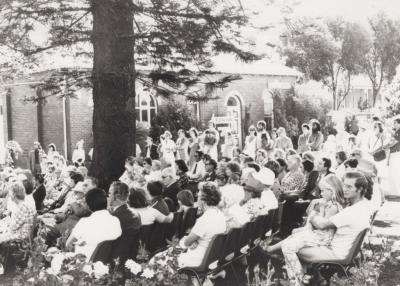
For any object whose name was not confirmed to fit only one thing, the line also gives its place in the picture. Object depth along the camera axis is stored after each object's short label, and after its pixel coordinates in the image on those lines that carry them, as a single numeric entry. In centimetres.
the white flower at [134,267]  488
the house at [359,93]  5278
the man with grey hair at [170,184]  1026
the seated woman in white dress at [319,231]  613
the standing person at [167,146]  1939
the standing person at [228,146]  2005
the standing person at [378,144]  1380
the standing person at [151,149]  2170
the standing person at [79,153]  2123
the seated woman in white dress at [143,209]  715
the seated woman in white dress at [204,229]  622
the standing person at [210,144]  1633
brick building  2397
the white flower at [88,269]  475
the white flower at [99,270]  466
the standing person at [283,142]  1675
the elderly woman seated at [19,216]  759
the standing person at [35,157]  2206
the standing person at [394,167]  1414
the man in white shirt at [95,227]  596
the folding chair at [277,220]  846
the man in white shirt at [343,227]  593
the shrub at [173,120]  2453
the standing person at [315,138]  1521
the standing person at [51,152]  1782
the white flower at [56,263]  469
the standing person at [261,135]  1734
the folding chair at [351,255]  587
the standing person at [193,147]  1611
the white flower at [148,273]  484
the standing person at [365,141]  1417
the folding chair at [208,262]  601
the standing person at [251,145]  1833
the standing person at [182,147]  1889
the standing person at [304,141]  1653
